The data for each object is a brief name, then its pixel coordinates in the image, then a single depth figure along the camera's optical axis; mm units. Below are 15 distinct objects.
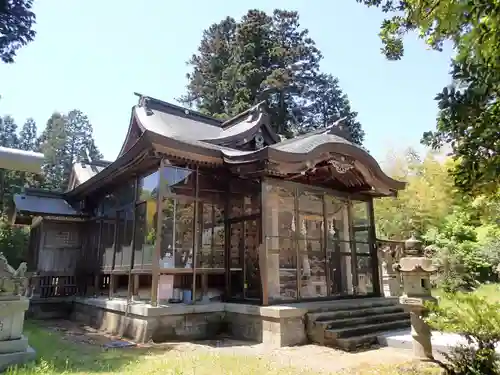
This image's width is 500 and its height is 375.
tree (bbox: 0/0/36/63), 12188
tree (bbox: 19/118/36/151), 40200
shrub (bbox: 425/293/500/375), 3935
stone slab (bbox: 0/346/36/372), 4918
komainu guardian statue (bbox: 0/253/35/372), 5076
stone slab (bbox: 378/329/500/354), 5660
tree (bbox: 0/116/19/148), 40219
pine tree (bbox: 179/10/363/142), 24016
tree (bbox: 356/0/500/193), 2209
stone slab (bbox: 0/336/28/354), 5051
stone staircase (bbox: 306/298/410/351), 6527
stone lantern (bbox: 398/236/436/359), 5129
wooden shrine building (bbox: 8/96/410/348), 7773
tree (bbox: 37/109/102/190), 33469
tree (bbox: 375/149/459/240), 20234
